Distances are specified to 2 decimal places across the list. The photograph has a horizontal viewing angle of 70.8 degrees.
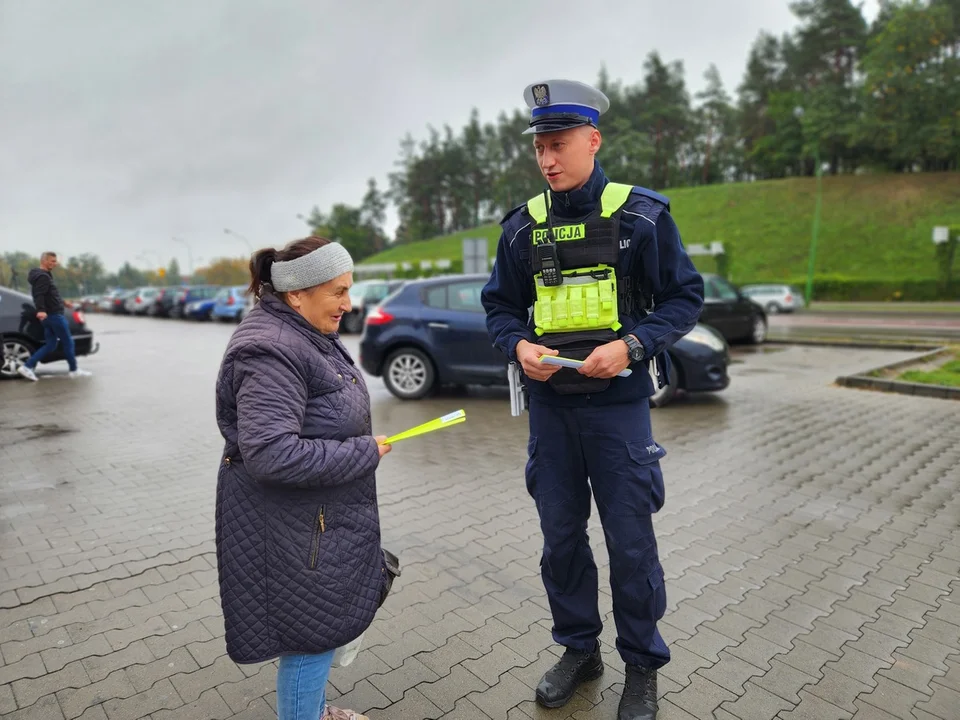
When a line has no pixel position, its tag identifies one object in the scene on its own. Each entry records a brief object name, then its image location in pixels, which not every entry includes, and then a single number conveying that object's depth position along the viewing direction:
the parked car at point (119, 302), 43.28
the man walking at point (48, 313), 10.31
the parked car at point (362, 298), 20.62
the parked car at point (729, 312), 14.34
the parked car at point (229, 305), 29.03
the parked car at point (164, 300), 35.72
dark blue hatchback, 8.12
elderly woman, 1.82
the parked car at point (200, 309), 31.69
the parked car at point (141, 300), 39.56
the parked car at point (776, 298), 31.27
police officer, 2.35
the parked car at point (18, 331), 11.04
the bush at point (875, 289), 36.34
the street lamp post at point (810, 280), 38.49
